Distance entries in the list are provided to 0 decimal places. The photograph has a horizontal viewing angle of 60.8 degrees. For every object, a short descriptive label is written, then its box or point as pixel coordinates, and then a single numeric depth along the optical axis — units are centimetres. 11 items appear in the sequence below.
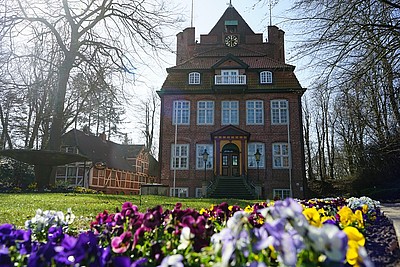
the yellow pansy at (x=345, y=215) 239
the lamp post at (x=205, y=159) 2134
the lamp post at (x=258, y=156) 2117
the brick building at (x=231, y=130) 2181
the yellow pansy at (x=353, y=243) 124
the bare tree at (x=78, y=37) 1570
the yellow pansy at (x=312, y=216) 161
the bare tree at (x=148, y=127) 3794
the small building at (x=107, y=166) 2769
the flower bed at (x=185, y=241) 108
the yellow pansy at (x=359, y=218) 260
